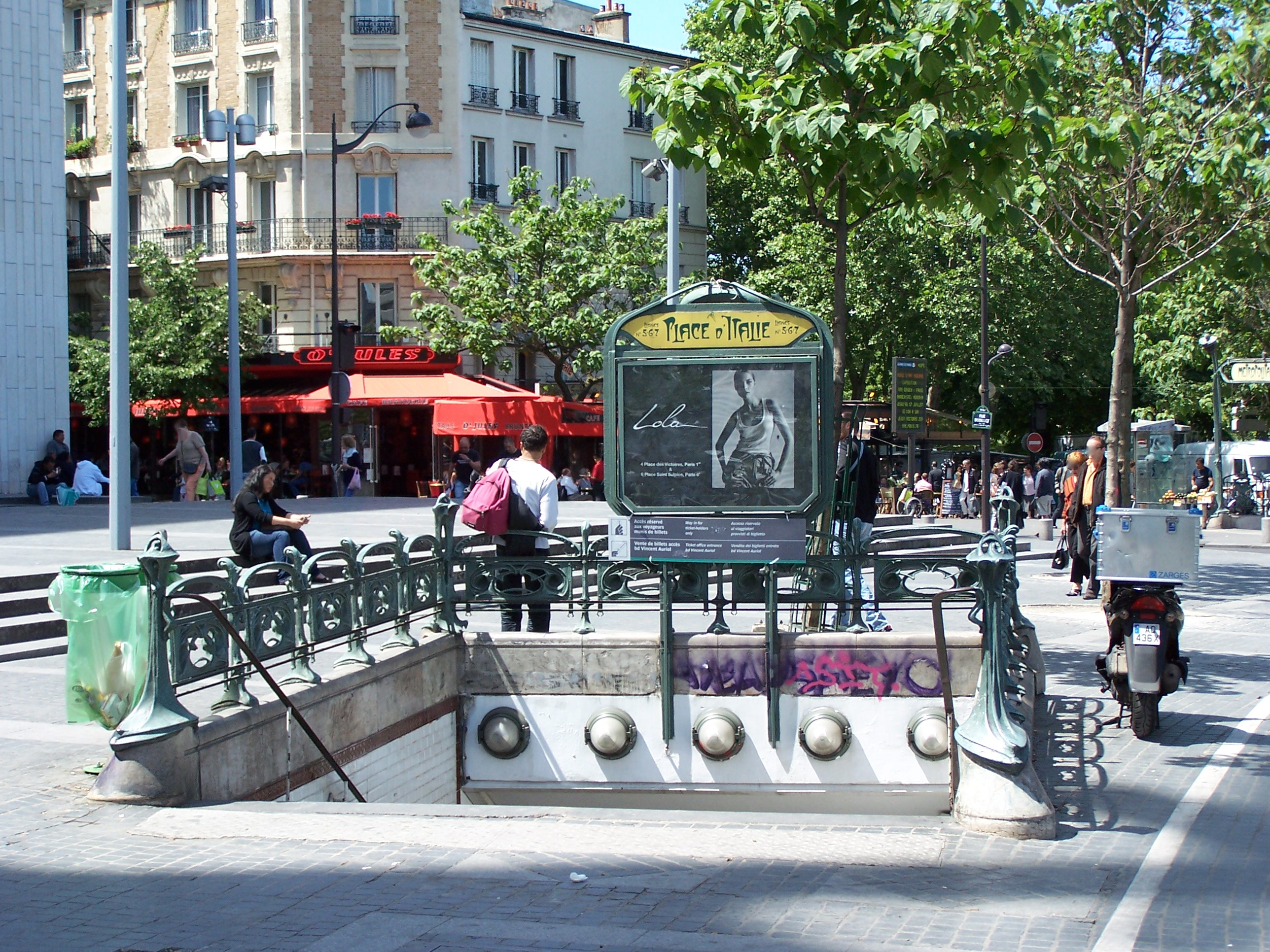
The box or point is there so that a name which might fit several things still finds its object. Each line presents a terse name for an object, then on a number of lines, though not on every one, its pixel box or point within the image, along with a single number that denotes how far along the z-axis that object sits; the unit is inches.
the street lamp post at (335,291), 1071.6
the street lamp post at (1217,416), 1307.8
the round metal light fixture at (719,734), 356.5
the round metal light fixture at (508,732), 376.8
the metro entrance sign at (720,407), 331.0
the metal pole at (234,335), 977.5
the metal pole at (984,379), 1174.3
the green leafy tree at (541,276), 1381.6
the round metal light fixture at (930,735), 349.1
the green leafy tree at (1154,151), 508.7
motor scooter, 316.5
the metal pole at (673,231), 797.9
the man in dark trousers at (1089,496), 541.3
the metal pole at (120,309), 569.9
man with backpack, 371.9
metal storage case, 319.3
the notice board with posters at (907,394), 1200.2
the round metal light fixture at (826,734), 351.3
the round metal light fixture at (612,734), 363.9
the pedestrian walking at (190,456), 1011.3
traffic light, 1071.0
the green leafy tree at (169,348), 1359.5
